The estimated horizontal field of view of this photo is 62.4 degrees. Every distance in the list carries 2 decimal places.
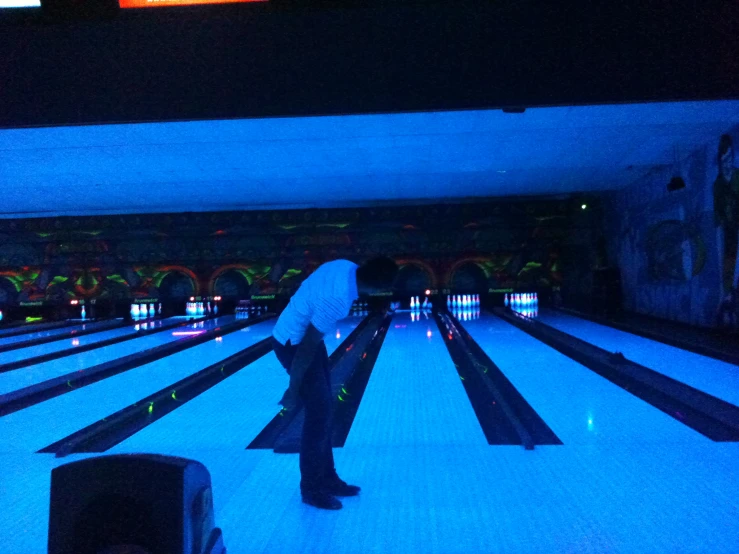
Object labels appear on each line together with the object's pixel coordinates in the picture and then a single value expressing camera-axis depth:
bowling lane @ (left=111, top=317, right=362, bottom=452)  3.24
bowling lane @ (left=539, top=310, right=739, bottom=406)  4.33
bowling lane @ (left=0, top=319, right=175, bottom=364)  6.80
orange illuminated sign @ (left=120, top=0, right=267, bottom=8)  2.16
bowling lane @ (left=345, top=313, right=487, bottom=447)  3.26
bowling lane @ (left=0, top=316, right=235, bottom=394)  5.24
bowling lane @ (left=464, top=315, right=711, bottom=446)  3.17
